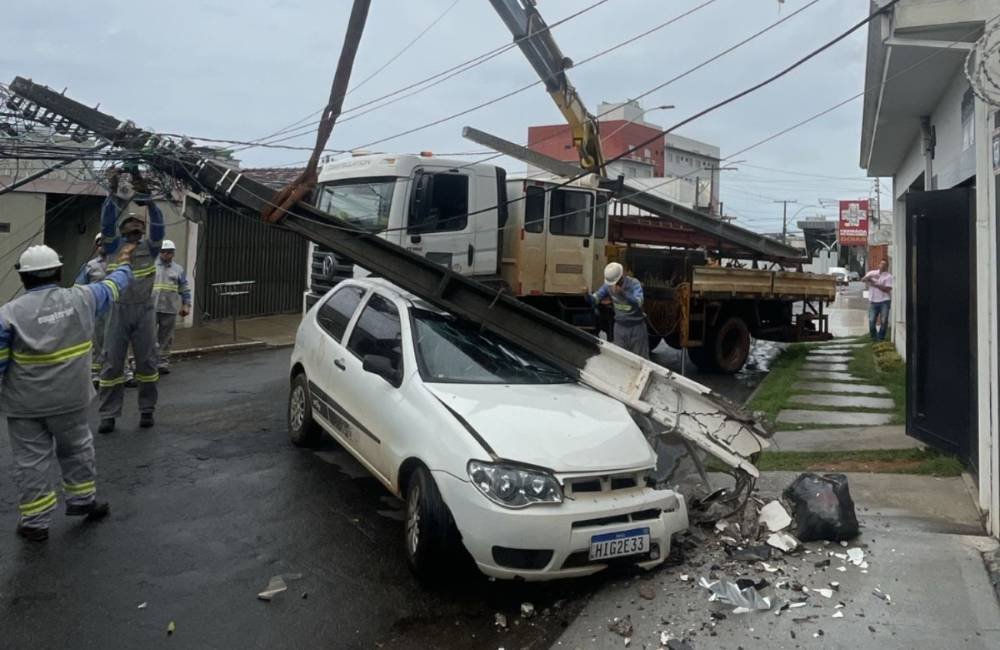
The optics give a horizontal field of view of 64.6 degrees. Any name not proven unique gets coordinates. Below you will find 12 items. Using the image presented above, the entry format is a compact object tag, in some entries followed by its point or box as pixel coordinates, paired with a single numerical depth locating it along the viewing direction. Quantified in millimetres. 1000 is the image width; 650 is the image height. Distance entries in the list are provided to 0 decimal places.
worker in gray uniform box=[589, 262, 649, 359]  8609
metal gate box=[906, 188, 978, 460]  5723
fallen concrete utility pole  5262
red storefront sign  50812
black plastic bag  4699
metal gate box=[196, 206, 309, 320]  16016
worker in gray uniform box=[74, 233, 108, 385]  7999
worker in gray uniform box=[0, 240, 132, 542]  4598
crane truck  9602
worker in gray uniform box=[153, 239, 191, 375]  9677
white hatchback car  3969
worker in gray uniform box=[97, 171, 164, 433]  7078
